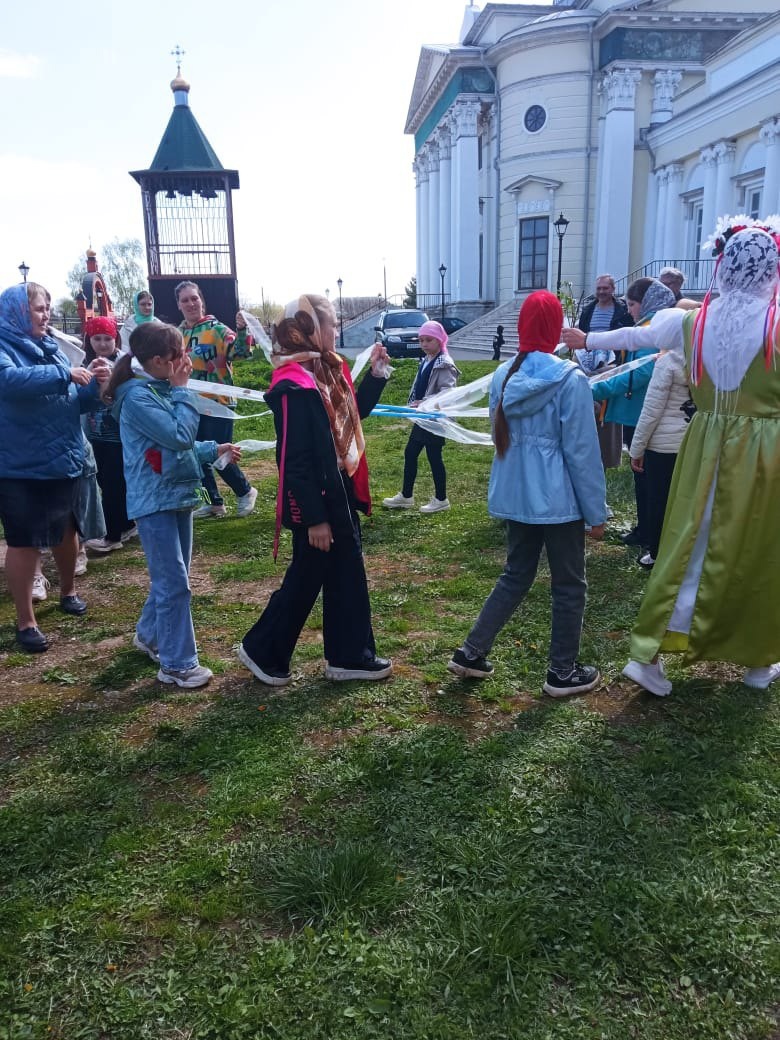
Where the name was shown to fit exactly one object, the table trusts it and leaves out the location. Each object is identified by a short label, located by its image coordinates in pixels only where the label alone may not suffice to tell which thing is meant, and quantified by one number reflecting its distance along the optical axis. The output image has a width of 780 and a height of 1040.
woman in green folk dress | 3.47
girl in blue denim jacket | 3.74
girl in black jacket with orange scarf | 3.57
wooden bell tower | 19.47
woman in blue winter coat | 4.32
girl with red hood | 3.52
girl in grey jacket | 7.48
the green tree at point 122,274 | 53.98
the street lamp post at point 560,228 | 28.33
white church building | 25.20
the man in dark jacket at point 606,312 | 7.37
